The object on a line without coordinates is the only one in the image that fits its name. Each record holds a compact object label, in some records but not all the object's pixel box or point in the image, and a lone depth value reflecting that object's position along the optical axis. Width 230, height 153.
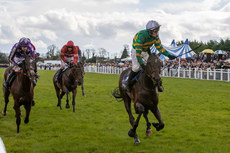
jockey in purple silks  8.16
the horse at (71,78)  11.72
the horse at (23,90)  7.60
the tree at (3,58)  116.00
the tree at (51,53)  146.84
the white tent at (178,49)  33.03
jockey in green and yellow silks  6.59
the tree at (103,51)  133.25
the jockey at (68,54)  12.40
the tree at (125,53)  115.56
